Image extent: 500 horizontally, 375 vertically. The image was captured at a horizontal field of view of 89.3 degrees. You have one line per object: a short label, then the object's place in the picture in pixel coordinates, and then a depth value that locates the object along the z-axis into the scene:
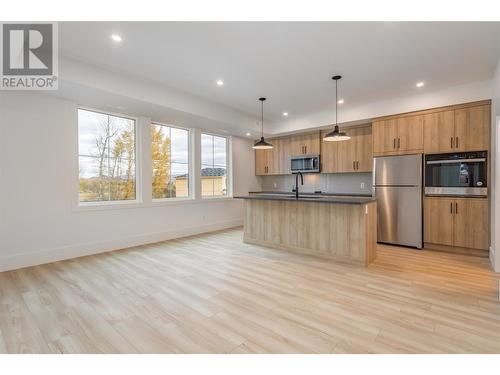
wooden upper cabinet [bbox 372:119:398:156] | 4.79
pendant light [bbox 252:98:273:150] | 4.89
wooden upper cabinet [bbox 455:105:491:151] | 3.96
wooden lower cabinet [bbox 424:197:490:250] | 3.99
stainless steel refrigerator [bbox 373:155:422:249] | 4.52
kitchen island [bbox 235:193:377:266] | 3.62
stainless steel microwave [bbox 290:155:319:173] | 6.16
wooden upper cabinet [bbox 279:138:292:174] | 6.82
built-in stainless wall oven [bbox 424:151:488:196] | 3.99
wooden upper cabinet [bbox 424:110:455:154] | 4.23
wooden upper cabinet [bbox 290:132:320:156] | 6.26
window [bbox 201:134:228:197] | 6.32
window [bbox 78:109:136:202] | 4.34
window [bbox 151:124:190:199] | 5.32
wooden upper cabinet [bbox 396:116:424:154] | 4.51
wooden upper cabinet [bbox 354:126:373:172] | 5.47
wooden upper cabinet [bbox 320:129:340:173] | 5.94
